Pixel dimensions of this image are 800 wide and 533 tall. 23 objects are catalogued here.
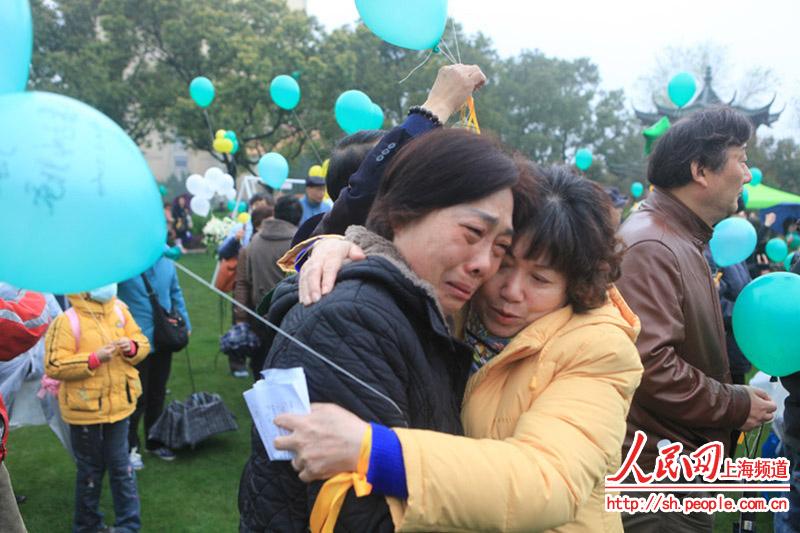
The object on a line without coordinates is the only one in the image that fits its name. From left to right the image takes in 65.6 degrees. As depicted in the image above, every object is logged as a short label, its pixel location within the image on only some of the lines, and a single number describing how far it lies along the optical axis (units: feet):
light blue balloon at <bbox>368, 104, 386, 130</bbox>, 14.19
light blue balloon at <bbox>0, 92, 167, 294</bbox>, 3.38
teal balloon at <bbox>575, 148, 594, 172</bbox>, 42.91
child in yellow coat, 12.12
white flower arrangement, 31.63
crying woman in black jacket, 3.87
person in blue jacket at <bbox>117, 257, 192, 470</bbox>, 15.56
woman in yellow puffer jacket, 3.65
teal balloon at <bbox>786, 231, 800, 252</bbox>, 29.26
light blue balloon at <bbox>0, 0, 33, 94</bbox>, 3.77
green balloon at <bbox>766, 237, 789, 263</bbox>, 25.17
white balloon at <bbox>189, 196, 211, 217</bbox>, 32.48
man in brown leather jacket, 7.33
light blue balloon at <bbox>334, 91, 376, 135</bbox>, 14.10
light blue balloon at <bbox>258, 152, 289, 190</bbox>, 24.30
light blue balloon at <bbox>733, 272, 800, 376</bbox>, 8.32
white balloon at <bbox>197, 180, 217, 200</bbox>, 31.83
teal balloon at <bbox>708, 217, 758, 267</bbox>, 13.80
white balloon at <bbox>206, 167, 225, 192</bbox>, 31.73
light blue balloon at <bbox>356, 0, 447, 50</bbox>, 7.07
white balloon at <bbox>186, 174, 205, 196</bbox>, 31.83
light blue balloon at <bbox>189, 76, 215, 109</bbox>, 31.04
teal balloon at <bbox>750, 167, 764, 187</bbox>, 34.45
